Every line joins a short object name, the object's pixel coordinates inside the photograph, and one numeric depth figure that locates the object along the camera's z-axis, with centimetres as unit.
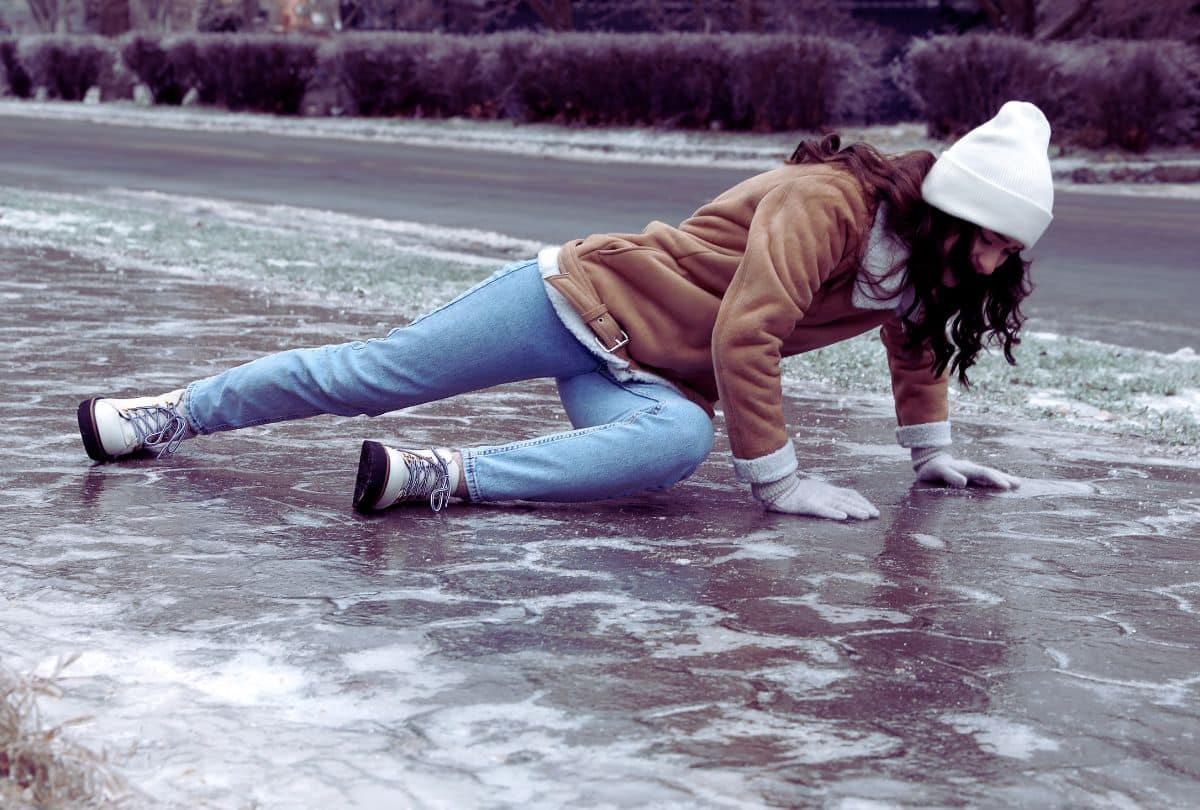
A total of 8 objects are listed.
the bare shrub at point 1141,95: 1969
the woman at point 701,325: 362
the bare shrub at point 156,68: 3141
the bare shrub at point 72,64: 3297
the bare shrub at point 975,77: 2083
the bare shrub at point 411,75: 2708
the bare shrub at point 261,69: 2917
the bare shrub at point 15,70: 3431
